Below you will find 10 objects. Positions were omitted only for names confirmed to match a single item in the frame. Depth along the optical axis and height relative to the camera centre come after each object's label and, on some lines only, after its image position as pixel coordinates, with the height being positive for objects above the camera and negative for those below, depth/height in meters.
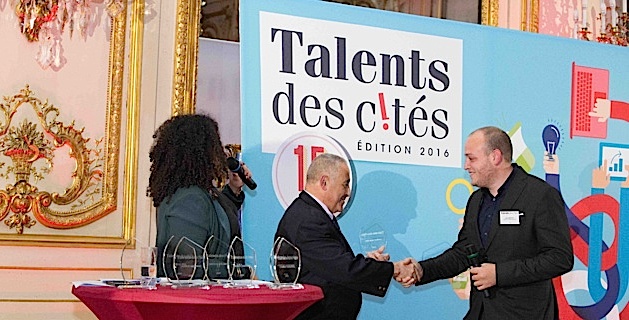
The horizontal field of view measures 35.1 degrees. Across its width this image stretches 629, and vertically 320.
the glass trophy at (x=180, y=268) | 3.33 -0.37
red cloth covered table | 3.02 -0.45
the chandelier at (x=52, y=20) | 5.07 +0.70
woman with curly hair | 3.68 -0.10
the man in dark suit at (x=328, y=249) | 3.89 -0.35
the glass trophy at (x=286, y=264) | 3.46 -0.37
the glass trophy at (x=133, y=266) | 3.27 -0.37
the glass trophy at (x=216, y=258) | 3.65 -0.37
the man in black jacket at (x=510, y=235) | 4.12 -0.30
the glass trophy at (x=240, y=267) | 3.41 -0.41
